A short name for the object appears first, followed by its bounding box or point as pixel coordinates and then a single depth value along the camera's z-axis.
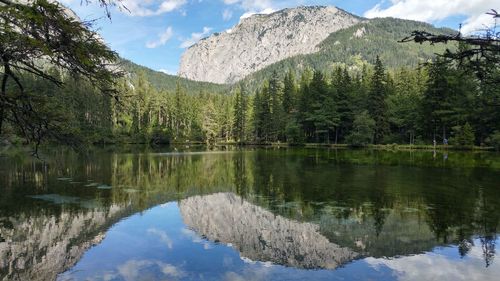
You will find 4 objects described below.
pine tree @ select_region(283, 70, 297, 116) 96.19
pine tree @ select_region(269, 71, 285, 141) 91.12
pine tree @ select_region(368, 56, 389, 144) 68.50
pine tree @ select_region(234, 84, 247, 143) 106.06
